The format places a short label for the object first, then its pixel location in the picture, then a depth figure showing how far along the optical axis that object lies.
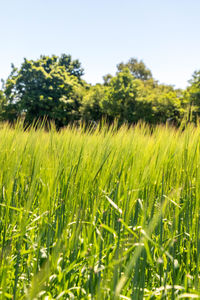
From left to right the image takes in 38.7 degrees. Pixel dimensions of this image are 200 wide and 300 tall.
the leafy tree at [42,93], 16.03
